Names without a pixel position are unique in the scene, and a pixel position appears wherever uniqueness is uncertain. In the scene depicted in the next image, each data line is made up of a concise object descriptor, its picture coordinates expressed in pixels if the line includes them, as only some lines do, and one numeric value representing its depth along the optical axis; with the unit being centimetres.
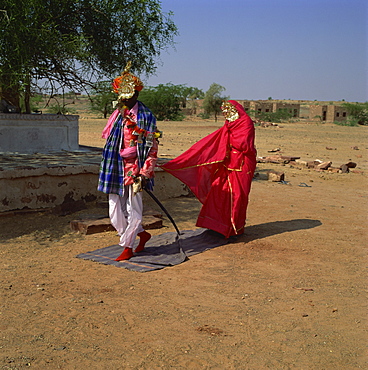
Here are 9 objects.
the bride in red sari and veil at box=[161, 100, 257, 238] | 608
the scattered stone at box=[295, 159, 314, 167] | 1420
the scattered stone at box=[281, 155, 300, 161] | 1467
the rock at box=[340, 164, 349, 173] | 1334
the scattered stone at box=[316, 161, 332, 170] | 1349
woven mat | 510
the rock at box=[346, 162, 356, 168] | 1407
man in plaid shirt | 514
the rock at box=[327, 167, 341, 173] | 1338
